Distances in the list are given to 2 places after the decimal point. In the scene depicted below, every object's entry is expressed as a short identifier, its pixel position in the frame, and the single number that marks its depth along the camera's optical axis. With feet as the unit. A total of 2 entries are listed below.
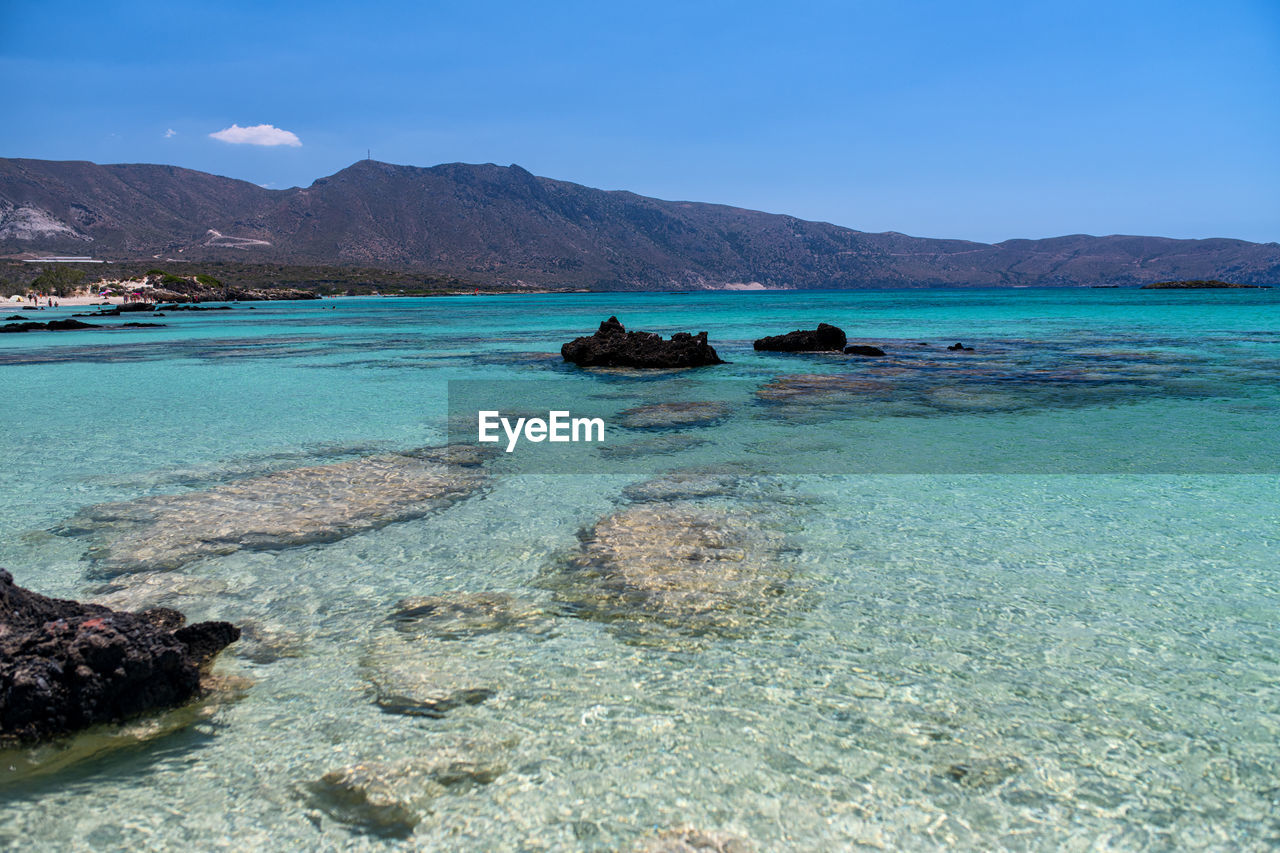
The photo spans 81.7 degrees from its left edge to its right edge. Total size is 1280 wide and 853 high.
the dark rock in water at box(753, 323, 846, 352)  92.73
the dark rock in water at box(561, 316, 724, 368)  76.48
